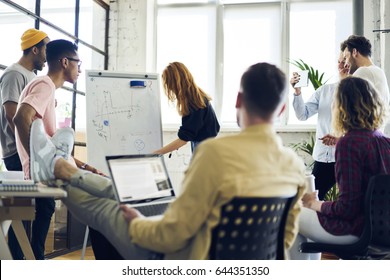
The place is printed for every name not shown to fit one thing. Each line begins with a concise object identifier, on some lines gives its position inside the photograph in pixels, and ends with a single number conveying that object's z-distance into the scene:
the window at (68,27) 2.93
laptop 1.42
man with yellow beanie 2.42
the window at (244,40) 4.57
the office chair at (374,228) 1.56
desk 1.41
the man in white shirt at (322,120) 2.85
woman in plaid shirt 1.63
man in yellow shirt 1.11
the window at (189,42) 4.64
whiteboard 2.97
